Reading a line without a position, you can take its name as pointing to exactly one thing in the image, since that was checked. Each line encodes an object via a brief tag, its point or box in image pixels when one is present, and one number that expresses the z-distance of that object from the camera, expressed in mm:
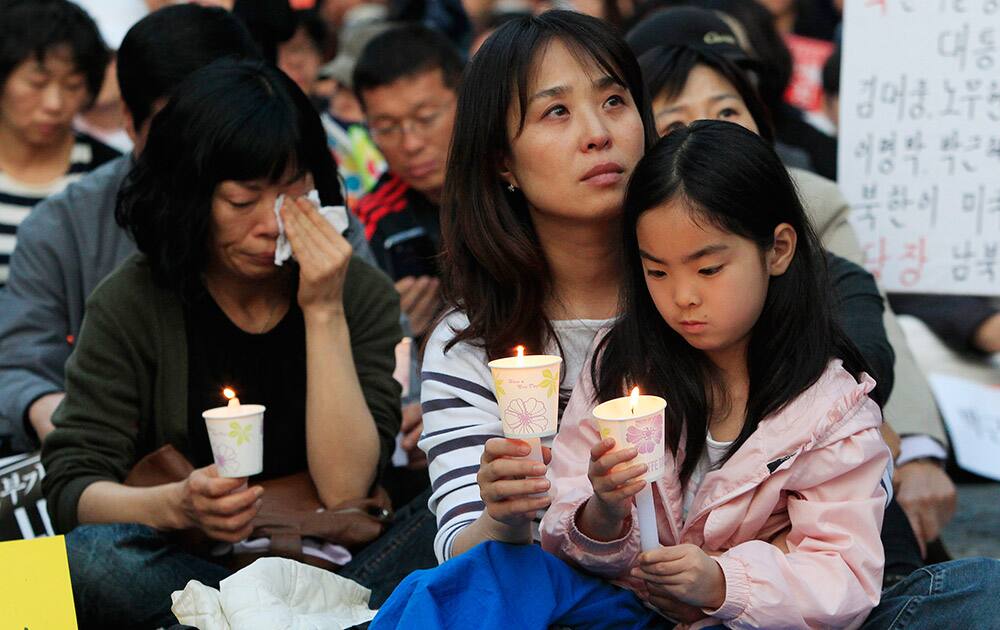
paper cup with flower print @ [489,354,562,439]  4672
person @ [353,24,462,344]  10125
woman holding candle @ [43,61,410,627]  7035
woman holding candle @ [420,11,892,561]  5953
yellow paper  5602
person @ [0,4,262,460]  8344
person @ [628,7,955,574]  7949
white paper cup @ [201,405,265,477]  6020
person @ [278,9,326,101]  13023
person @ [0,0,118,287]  10031
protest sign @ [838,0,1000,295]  8992
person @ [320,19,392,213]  12492
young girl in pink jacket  5047
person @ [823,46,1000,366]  10234
